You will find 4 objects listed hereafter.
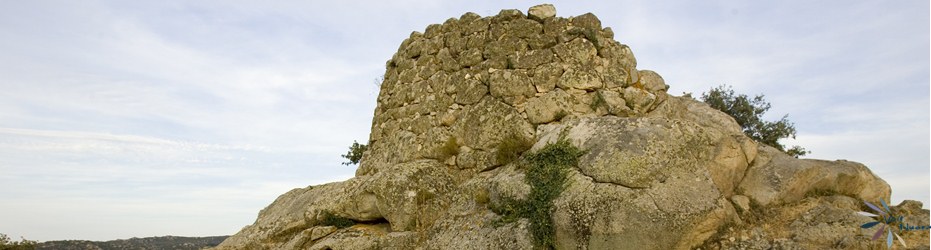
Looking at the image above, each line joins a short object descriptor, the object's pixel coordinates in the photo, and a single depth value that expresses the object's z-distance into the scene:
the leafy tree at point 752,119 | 15.70
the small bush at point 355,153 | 17.27
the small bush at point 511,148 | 10.17
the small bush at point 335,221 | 10.68
